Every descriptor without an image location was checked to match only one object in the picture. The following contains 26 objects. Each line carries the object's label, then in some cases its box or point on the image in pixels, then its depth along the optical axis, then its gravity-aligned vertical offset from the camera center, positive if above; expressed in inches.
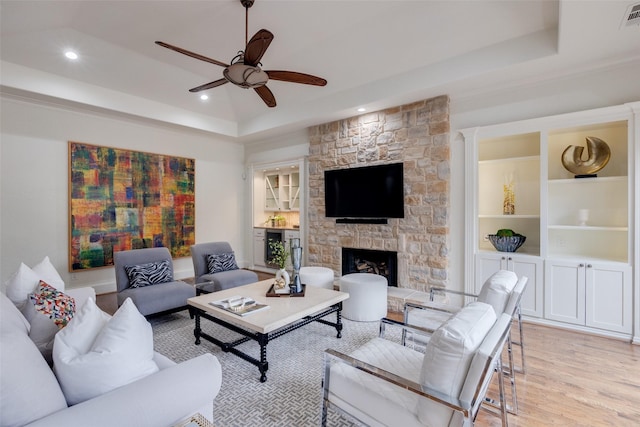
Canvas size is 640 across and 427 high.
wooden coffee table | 94.4 -35.0
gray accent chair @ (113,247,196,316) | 130.3 -37.2
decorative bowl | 145.3 -15.7
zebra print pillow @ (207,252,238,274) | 168.5 -30.1
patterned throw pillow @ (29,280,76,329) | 72.7 -24.1
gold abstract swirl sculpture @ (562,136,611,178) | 131.4 +23.7
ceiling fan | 90.2 +49.6
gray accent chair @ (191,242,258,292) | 154.6 -35.5
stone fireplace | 159.2 +19.6
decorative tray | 119.4 -33.9
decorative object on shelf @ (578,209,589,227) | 135.1 -2.5
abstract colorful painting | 181.2 +4.8
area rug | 78.7 -54.1
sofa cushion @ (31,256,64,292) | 95.3 -21.0
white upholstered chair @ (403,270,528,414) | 79.5 -25.0
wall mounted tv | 174.6 +11.8
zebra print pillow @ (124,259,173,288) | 140.3 -31.0
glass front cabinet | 269.4 +17.5
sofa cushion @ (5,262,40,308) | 81.4 -21.2
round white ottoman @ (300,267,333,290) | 163.6 -37.8
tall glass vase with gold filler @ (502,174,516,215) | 154.6 +7.1
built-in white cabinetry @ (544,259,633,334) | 121.5 -35.7
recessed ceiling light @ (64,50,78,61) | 148.6 +78.5
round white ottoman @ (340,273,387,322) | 140.6 -42.9
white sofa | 38.0 -27.4
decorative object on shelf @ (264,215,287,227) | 277.1 -10.1
